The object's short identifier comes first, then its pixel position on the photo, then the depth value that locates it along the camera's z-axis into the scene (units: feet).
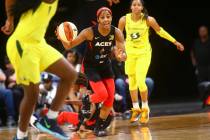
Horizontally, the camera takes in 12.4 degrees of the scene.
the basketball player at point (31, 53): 31.73
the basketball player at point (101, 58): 43.45
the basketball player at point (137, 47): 52.47
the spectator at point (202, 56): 76.54
